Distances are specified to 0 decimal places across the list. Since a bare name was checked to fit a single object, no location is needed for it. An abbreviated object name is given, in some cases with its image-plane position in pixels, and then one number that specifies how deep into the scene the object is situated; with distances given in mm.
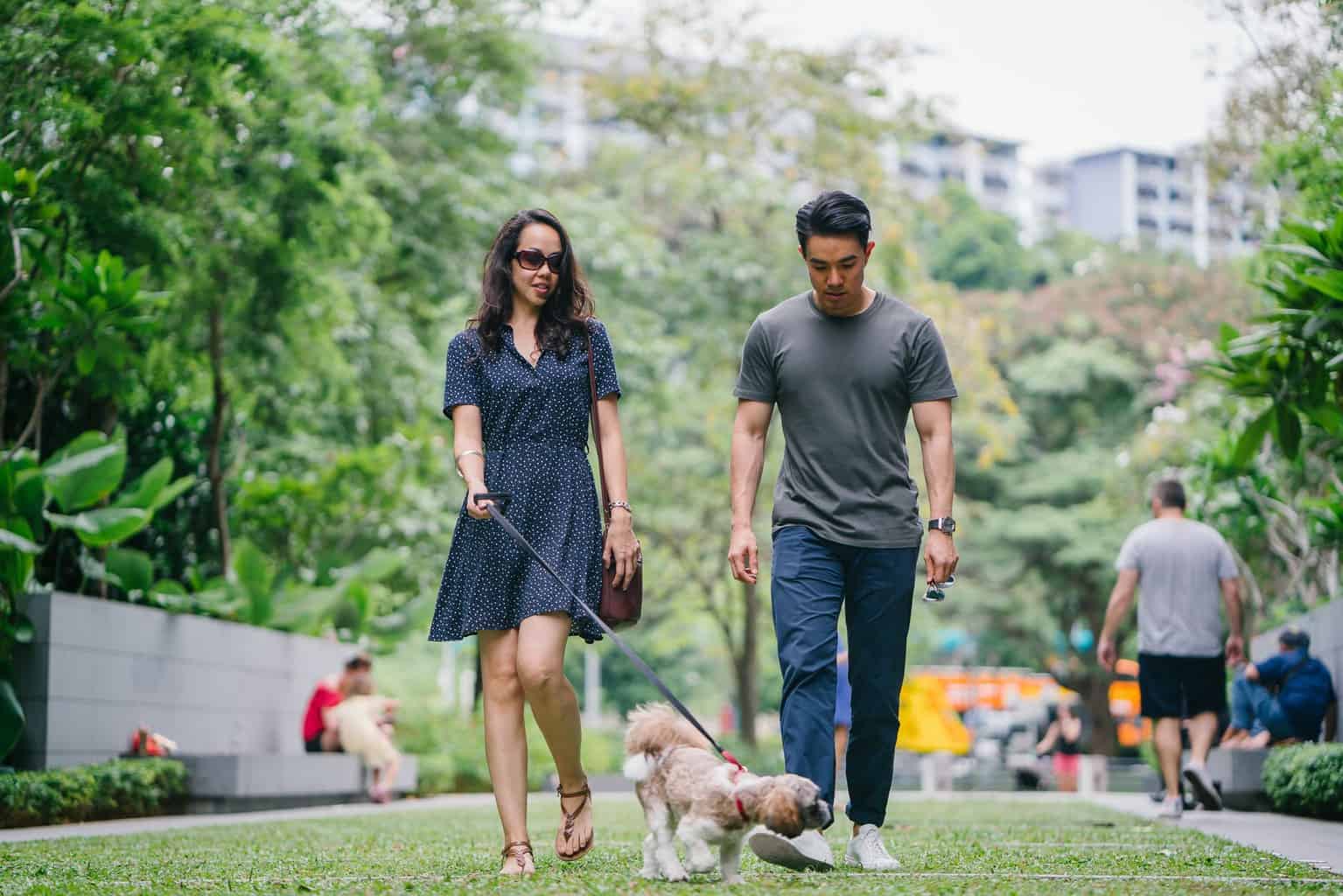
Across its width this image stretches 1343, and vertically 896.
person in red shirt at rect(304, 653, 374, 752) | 15727
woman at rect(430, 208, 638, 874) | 5562
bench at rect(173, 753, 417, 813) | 12633
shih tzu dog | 4672
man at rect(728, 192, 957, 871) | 5531
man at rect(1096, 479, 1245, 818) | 10203
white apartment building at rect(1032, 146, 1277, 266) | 114812
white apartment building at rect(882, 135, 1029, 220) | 113375
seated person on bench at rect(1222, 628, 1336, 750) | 11508
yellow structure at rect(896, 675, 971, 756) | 26672
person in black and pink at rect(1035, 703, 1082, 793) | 25278
